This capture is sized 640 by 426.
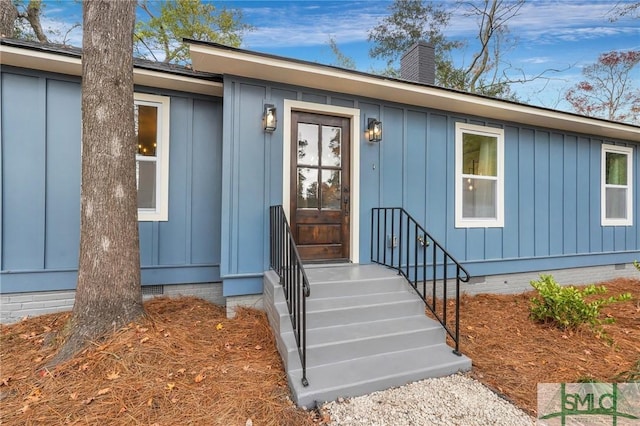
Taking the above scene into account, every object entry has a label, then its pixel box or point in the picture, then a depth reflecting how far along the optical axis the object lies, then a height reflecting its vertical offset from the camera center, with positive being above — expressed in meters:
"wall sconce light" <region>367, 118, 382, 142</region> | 4.02 +1.12
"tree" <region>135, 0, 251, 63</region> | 10.20 +6.45
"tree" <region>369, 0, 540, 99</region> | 10.70 +6.57
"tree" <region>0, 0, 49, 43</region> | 7.84 +5.07
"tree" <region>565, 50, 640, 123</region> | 11.20 +4.87
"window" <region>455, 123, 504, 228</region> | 4.73 +0.63
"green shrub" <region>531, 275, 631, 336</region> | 3.32 -1.00
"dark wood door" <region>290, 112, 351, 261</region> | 3.86 +0.38
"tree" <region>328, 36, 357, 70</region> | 12.68 +6.62
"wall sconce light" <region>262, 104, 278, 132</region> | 3.50 +1.11
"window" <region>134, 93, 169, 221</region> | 3.80 +0.73
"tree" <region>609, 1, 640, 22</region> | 7.13 +4.93
